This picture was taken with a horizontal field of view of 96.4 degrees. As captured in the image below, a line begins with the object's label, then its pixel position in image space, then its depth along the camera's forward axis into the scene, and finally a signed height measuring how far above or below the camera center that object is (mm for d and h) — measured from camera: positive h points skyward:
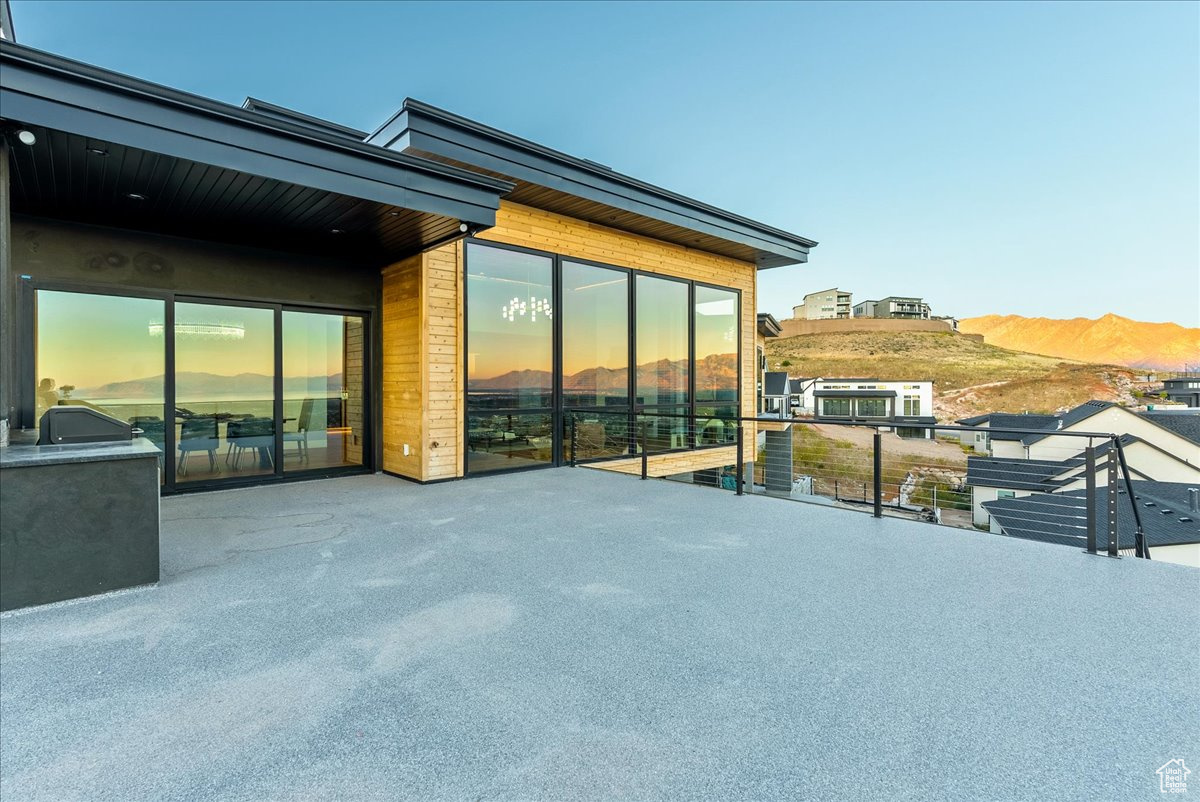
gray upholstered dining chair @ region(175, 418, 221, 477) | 5307 -431
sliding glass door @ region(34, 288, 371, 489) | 4816 +193
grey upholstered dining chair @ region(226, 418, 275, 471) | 5645 -438
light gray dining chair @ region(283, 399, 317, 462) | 6055 -373
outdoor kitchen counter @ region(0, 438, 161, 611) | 2473 -601
